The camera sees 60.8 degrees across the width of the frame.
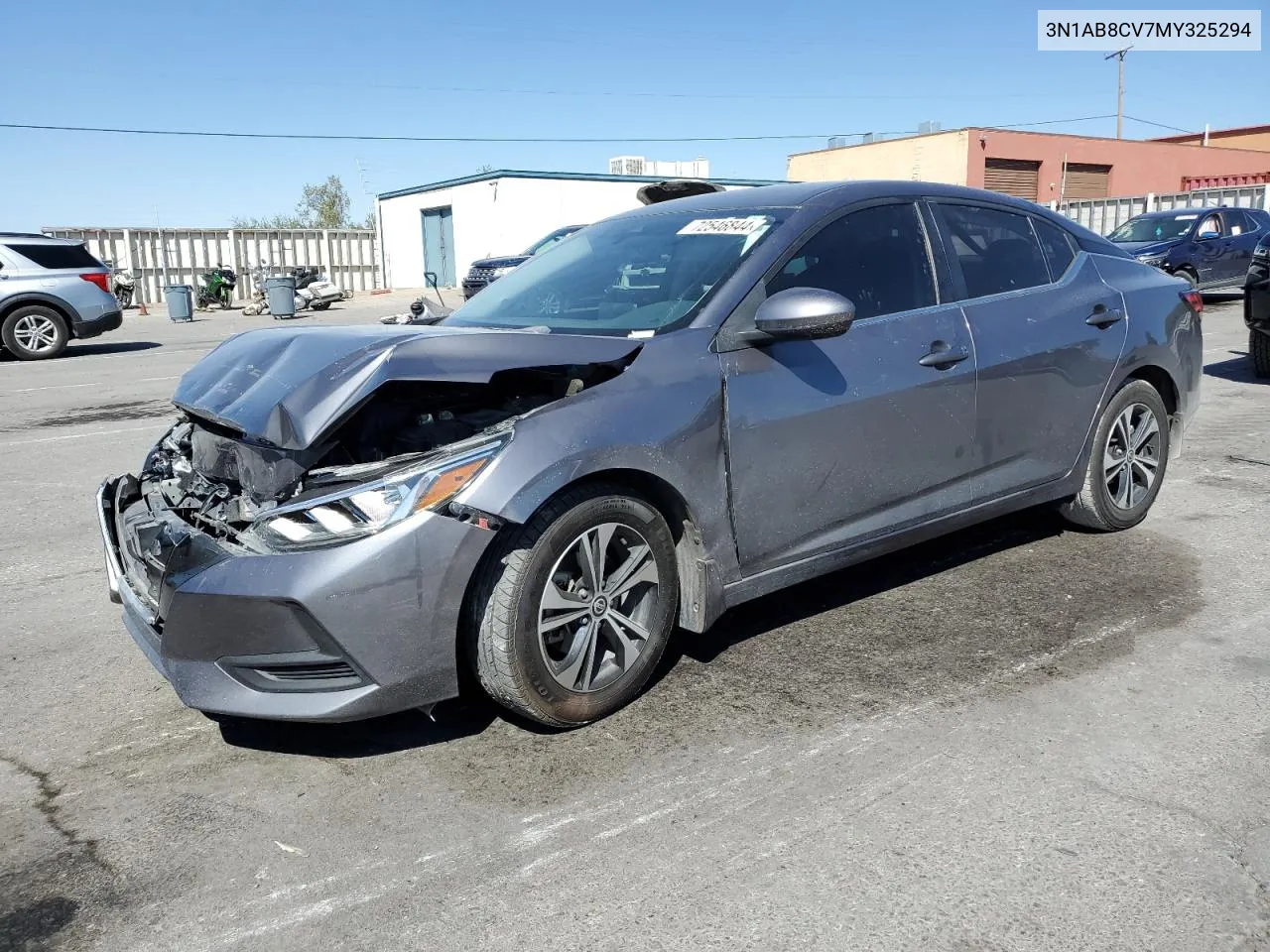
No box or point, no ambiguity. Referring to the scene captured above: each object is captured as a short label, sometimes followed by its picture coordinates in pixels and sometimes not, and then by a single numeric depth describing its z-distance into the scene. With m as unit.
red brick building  41.12
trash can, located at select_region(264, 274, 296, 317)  25.89
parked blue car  18.56
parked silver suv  15.91
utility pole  59.34
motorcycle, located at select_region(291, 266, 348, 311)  27.23
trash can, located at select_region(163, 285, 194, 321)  25.64
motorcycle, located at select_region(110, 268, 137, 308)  29.09
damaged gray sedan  2.96
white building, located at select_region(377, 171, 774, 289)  34.16
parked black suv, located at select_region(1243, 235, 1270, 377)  9.65
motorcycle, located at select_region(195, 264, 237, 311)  29.23
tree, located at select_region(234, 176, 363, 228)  84.31
